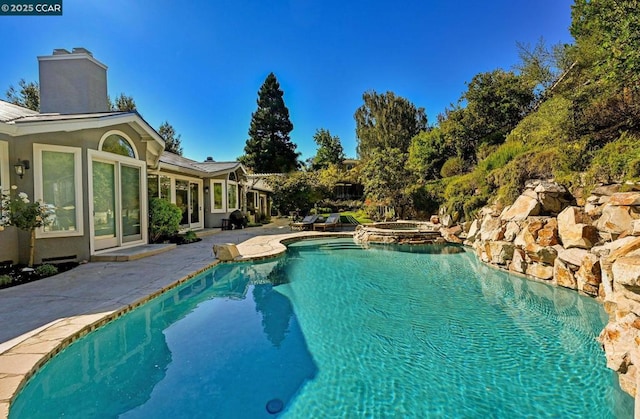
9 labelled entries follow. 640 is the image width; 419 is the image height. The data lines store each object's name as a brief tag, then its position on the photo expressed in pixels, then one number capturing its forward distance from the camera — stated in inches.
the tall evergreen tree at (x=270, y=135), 1679.4
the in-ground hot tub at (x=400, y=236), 520.4
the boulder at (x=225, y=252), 342.3
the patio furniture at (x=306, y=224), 668.9
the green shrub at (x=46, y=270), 254.2
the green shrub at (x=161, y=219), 415.8
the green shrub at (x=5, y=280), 225.2
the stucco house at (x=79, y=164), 271.6
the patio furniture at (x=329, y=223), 664.6
